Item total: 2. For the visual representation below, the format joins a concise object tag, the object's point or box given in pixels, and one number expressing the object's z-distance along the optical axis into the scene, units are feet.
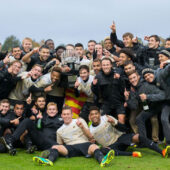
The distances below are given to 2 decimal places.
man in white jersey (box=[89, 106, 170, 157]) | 39.50
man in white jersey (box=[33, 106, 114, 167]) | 35.76
